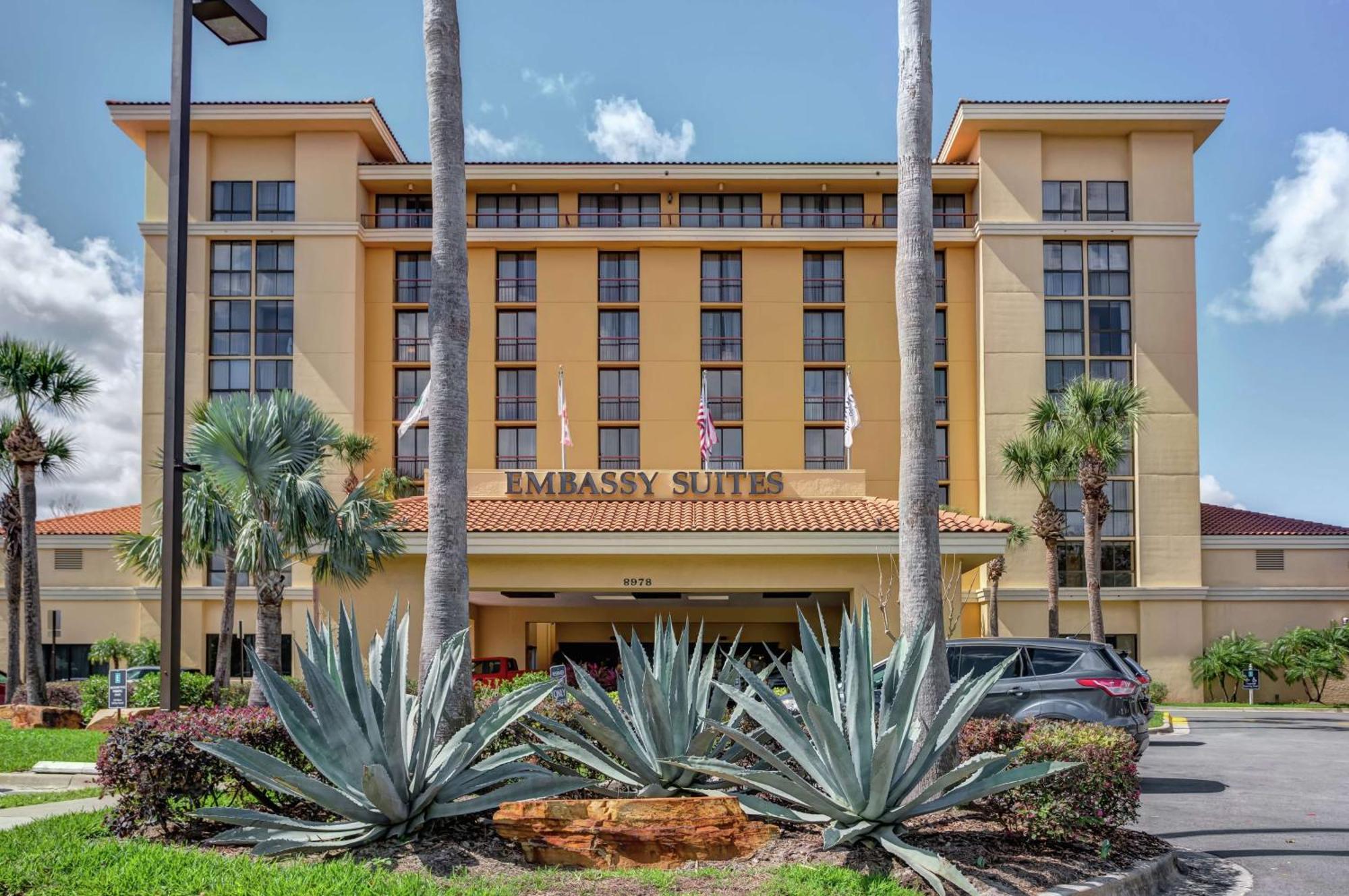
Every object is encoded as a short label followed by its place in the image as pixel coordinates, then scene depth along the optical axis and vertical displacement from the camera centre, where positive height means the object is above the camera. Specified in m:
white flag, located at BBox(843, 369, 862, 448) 35.78 +2.55
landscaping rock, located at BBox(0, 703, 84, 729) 25.22 -4.45
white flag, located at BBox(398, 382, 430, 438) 19.05 +1.65
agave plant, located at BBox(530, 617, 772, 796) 9.73 -1.83
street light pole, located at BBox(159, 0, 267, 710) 10.79 +1.82
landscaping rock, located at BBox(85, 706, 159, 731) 22.48 -4.14
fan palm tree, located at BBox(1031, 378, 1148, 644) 33.41 +1.81
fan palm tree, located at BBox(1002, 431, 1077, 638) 34.88 +0.94
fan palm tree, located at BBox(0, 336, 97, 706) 28.42 +1.95
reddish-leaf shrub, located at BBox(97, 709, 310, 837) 9.20 -2.06
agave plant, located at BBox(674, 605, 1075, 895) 8.23 -1.77
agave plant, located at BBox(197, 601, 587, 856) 8.41 -1.81
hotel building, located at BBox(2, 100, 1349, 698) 45.62 +7.49
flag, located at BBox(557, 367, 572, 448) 35.82 +2.82
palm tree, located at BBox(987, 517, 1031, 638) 42.56 -2.22
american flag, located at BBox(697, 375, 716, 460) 34.25 +2.09
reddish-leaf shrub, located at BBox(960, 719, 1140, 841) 8.92 -2.18
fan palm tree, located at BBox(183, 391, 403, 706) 21.28 +0.09
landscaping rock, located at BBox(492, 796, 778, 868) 8.61 -2.35
